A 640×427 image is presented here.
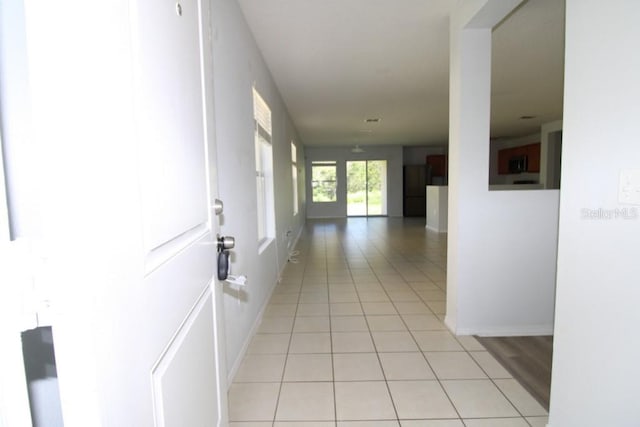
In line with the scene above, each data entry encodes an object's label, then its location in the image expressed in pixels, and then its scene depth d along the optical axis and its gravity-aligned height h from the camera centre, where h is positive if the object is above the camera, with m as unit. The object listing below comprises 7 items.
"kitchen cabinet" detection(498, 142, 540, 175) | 9.90 +0.84
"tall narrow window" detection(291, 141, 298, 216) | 6.97 +0.30
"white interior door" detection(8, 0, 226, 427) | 0.42 -0.02
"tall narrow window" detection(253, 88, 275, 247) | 3.74 +0.11
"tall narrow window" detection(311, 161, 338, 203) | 12.06 +0.11
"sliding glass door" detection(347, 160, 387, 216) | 12.18 -0.08
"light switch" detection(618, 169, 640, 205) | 1.09 -0.02
